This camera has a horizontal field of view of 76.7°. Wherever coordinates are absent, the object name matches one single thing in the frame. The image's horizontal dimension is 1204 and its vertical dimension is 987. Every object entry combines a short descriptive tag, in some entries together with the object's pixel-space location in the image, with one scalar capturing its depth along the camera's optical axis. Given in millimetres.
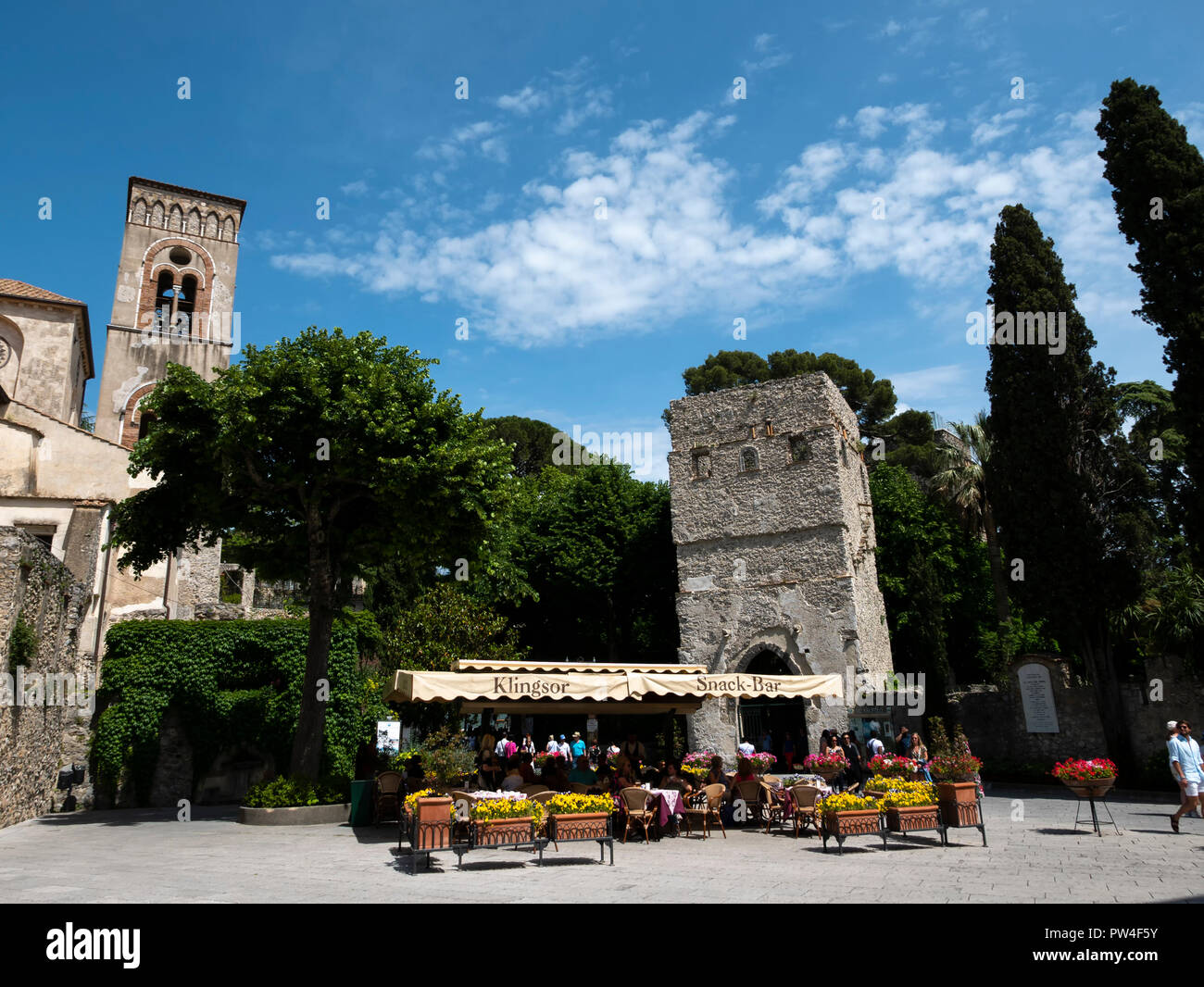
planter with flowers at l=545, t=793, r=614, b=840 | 9570
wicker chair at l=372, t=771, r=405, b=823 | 13242
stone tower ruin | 23625
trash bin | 13367
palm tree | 32094
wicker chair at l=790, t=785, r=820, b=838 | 11836
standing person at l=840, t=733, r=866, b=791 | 15277
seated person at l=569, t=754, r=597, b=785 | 12961
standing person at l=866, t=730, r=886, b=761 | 16688
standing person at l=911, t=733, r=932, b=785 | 14192
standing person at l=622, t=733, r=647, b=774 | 14406
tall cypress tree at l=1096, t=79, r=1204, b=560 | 16719
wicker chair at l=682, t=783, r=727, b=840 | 12500
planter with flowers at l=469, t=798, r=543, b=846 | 8984
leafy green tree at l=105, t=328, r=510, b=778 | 14328
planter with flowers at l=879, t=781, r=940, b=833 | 10320
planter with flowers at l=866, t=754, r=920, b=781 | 12656
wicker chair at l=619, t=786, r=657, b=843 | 11492
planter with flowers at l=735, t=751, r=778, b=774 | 14531
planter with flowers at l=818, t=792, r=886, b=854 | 10188
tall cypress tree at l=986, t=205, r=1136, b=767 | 18797
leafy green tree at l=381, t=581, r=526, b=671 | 23156
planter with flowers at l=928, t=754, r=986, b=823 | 10781
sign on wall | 19766
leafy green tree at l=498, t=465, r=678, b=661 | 30328
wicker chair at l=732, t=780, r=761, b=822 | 13508
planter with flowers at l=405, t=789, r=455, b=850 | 8906
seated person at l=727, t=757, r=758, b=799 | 13734
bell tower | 32719
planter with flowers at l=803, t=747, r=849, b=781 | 14484
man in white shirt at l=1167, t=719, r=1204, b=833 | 11430
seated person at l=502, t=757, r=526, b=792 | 11925
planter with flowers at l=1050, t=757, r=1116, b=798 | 11320
